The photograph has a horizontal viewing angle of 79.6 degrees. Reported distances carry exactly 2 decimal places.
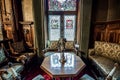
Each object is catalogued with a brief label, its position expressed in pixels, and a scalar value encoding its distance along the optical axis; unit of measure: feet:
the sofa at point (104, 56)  5.88
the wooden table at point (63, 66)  4.82
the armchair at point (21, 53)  6.53
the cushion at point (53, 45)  7.73
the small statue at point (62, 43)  5.35
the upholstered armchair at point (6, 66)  5.19
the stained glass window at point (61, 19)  7.81
